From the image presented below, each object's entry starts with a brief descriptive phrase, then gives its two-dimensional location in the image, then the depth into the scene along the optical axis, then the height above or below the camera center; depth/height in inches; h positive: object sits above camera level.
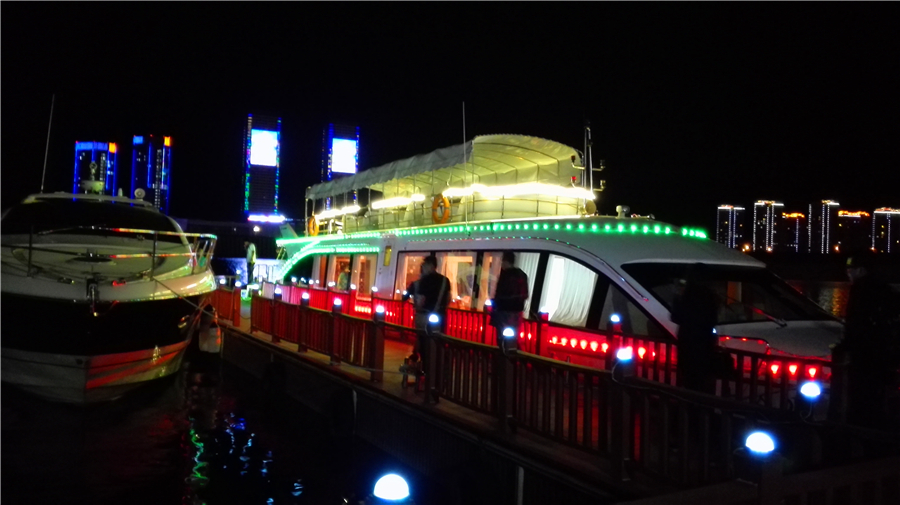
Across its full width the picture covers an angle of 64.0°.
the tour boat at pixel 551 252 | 365.1 +11.6
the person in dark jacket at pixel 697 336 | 274.2 -23.4
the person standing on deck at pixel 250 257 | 947.3 +4.3
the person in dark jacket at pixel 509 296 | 361.4 -13.5
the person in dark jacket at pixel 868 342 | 228.4 -20.1
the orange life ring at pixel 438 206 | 626.2 +51.4
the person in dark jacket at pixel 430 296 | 398.3 -16.5
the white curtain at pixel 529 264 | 463.2 +3.8
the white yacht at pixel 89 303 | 398.9 -27.8
